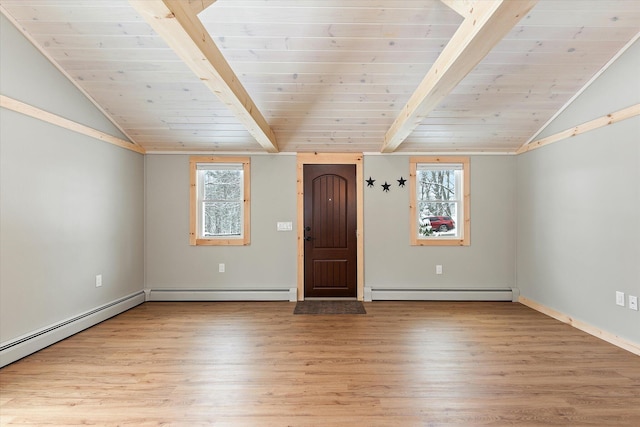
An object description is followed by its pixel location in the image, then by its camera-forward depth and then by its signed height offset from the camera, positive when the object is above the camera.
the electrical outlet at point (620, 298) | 3.16 -0.78
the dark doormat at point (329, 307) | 4.37 -1.22
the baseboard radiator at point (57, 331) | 2.79 -1.10
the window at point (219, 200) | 4.96 +0.22
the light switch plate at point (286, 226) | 4.99 -0.16
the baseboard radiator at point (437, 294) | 4.91 -1.14
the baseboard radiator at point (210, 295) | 4.92 -1.14
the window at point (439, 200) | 5.00 +0.21
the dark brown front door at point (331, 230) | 5.06 -0.22
